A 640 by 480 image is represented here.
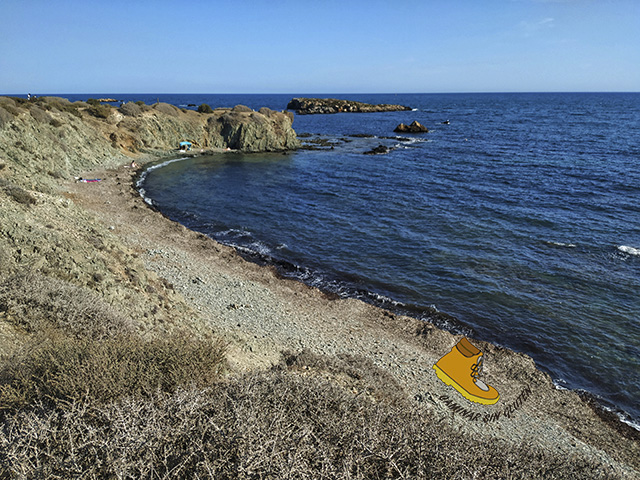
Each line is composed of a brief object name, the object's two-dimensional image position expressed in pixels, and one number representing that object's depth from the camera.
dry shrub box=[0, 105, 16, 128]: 33.79
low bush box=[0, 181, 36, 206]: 18.38
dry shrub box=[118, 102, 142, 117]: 56.62
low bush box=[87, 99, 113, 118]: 54.70
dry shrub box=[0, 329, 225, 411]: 6.19
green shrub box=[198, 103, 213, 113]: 68.31
